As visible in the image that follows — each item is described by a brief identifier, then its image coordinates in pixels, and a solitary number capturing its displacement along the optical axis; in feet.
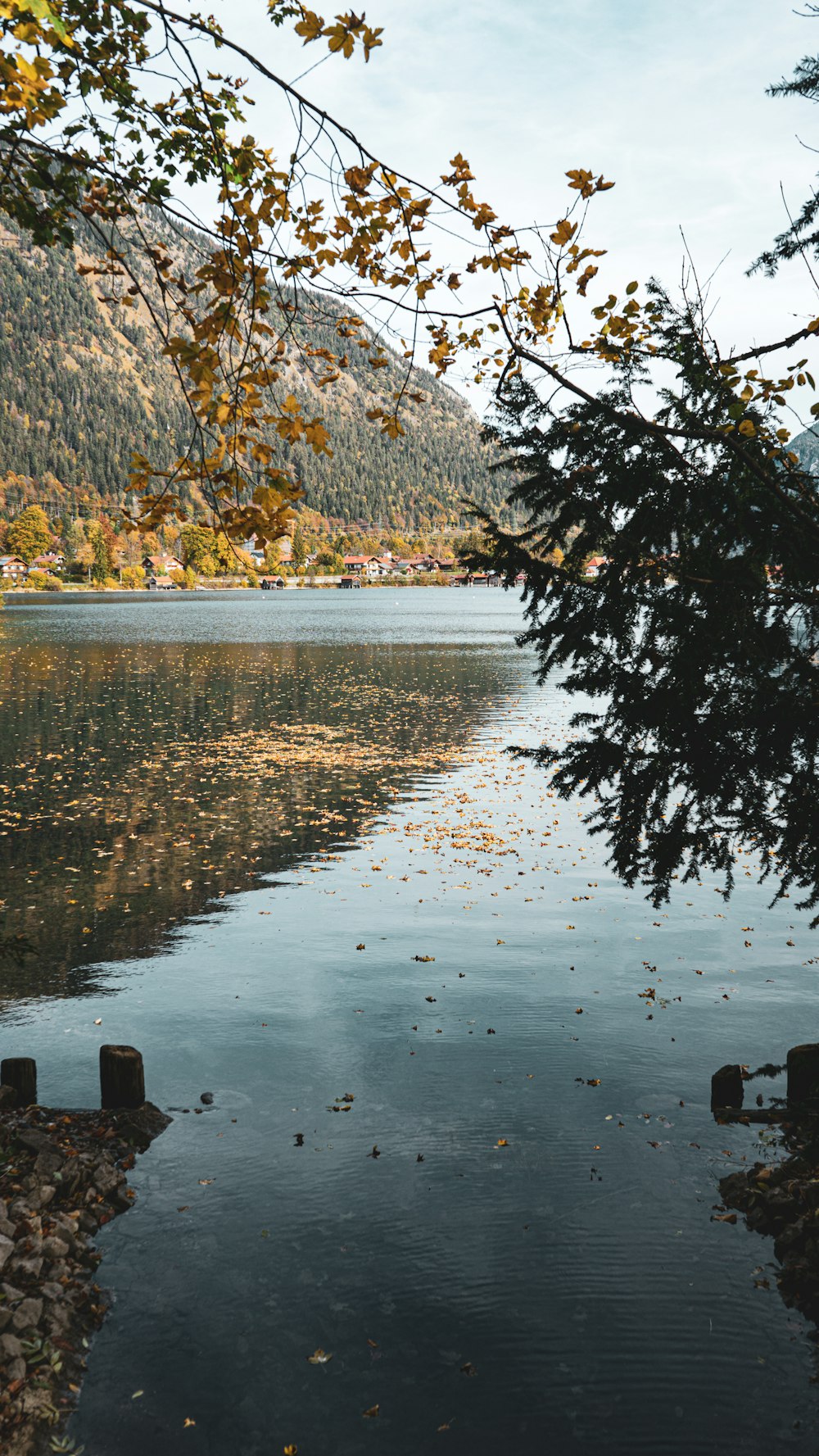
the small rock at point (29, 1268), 23.99
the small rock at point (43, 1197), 26.87
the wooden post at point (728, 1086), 33.04
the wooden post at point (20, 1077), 32.58
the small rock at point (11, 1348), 21.56
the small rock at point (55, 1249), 25.16
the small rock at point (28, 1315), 22.50
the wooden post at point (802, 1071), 28.32
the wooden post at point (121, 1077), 32.50
